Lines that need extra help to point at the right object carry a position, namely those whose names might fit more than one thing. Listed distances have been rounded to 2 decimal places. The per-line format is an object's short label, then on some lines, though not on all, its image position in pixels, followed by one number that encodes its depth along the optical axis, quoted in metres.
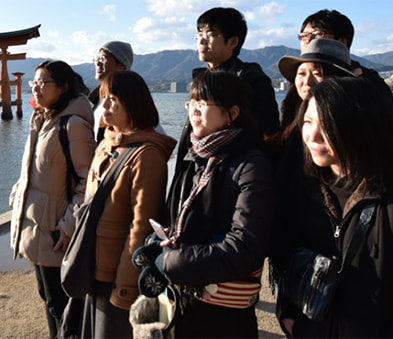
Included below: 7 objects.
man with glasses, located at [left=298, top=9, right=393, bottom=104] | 2.94
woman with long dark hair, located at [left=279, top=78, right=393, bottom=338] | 1.44
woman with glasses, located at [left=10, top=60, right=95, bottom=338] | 2.60
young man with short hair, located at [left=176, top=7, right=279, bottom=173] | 2.71
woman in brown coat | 2.01
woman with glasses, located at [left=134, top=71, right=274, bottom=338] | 1.62
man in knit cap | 3.30
